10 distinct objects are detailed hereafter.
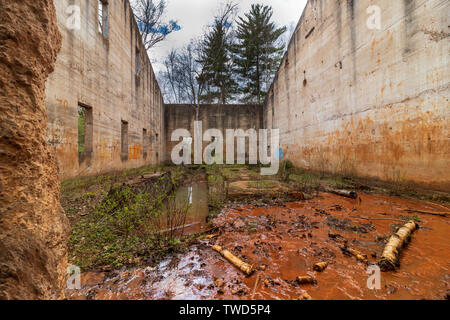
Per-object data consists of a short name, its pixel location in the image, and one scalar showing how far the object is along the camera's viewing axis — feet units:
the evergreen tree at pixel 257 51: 57.11
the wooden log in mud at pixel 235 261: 6.40
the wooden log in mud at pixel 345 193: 16.07
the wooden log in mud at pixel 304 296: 5.21
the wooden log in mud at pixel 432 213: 11.28
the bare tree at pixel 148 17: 43.24
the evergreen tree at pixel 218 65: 48.46
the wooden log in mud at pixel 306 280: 5.89
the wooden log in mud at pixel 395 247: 6.37
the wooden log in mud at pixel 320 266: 6.48
